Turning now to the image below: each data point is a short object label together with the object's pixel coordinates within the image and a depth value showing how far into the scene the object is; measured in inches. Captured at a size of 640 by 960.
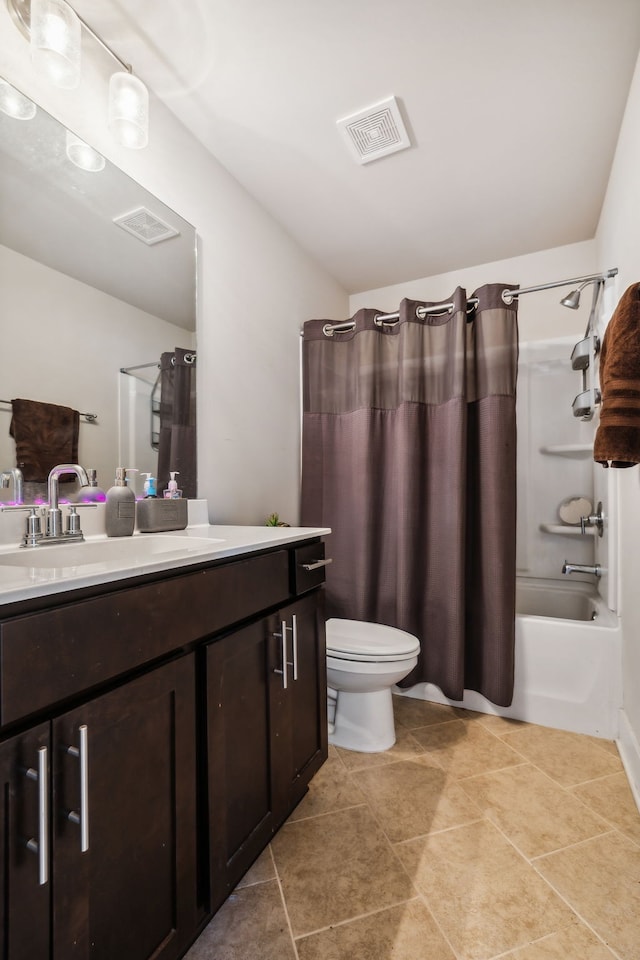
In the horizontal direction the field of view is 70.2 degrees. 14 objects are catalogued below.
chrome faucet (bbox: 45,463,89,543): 43.6
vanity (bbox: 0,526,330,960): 23.0
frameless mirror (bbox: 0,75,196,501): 44.3
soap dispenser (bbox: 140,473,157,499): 57.4
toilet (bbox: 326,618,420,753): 62.9
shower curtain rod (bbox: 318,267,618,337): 69.6
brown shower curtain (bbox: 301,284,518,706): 75.6
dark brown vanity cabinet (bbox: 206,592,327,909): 36.8
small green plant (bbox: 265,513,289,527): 77.2
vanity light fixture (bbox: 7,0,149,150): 42.1
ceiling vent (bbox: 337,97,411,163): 61.9
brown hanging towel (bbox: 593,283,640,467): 46.3
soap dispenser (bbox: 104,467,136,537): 51.2
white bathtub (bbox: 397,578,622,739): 69.4
